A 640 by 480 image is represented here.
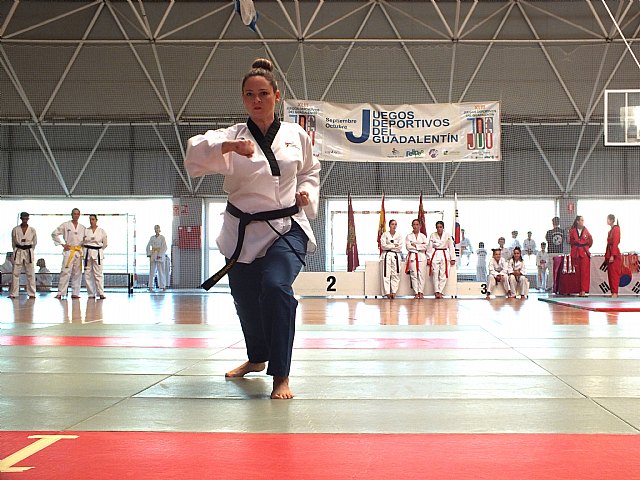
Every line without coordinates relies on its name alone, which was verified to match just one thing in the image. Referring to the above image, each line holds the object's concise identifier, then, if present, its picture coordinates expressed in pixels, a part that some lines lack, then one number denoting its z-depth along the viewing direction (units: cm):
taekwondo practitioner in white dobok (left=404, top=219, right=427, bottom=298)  1670
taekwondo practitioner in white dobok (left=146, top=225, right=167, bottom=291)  2139
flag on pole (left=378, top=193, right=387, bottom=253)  1711
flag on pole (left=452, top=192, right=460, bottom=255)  1722
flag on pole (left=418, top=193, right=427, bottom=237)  1717
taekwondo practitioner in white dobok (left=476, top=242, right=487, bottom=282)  2188
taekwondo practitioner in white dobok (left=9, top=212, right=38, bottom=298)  1603
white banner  1633
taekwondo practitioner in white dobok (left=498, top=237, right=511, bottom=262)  2084
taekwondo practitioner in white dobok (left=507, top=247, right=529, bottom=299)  1700
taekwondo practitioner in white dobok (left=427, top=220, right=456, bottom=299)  1673
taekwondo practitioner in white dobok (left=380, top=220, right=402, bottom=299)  1661
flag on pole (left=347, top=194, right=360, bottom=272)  1725
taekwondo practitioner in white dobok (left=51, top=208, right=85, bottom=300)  1598
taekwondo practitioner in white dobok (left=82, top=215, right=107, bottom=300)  1614
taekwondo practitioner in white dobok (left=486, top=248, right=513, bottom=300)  1714
